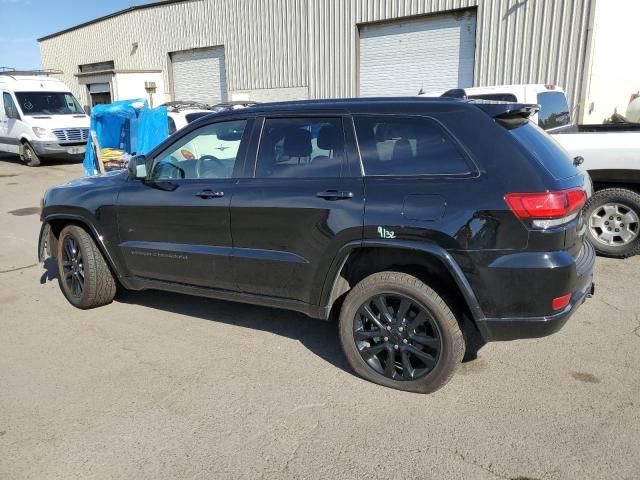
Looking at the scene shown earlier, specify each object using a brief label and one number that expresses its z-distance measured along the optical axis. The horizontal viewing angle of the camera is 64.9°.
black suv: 2.81
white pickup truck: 5.38
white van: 15.27
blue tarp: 10.27
